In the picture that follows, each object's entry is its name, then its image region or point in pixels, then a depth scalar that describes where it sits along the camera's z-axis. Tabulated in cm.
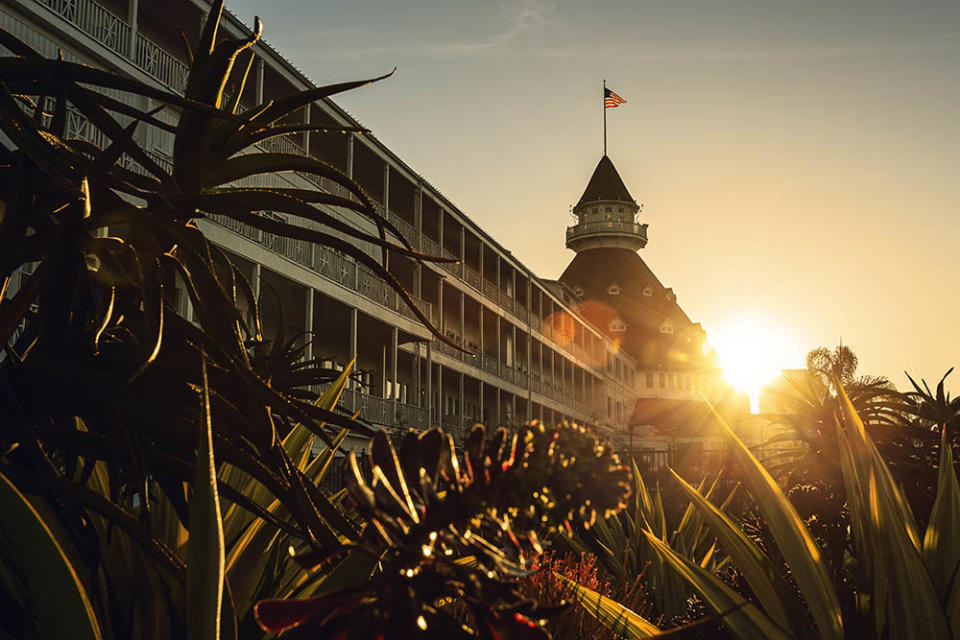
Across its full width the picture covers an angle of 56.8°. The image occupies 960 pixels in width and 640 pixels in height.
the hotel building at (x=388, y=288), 1659
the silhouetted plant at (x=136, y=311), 158
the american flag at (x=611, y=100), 7406
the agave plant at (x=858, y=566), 249
